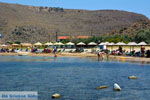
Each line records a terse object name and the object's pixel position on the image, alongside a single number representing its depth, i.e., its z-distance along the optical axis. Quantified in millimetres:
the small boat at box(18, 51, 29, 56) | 65775
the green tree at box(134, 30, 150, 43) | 63281
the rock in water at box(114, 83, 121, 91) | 22406
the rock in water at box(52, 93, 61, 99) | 19656
